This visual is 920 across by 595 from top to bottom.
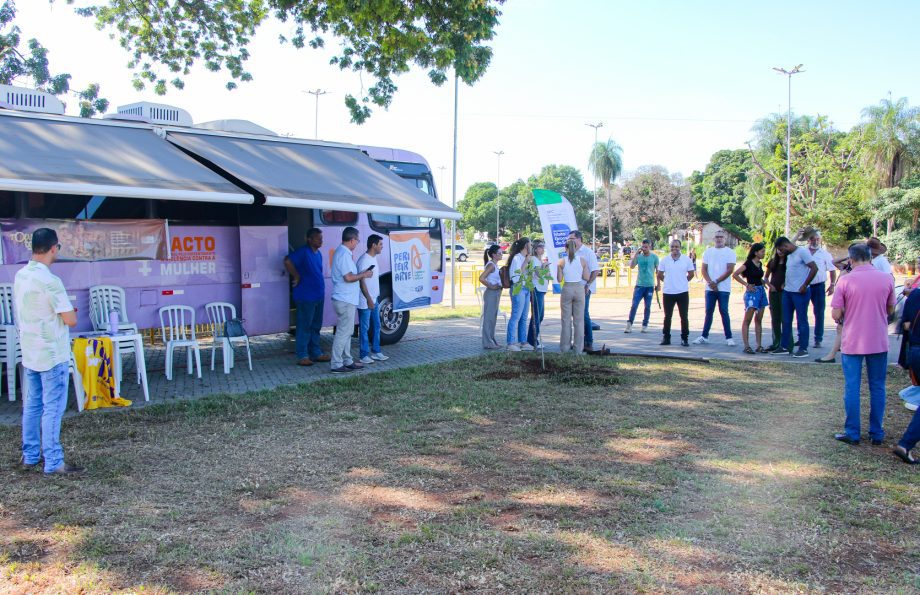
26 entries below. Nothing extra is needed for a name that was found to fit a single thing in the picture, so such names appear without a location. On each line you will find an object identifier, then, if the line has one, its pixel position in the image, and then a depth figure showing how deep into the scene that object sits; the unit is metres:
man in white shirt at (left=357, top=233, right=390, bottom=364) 9.41
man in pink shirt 6.01
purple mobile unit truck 8.01
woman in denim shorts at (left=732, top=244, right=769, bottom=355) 10.68
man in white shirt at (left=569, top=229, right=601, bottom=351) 10.40
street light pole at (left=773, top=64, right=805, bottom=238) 37.47
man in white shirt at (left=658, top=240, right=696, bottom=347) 11.69
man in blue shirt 9.77
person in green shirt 13.32
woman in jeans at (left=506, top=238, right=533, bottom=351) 10.84
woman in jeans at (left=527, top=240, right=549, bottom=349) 11.11
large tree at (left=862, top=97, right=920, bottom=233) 40.75
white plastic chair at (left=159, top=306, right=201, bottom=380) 8.88
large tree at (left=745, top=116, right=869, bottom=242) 39.84
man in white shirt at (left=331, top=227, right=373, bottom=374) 9.16
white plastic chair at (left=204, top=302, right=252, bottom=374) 9.45
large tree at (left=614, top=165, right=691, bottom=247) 67.38
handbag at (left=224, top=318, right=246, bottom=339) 9.34
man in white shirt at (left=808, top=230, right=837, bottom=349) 10.71
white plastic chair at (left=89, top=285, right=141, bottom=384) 8.56
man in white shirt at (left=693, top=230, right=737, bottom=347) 11.26
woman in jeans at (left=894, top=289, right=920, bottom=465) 5.57
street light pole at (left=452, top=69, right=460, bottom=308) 18.48
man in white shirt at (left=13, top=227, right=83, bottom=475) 5.07
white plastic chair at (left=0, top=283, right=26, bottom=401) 7.42
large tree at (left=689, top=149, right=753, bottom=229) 67.88
